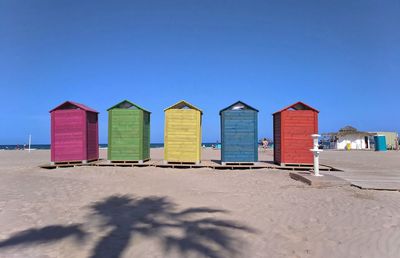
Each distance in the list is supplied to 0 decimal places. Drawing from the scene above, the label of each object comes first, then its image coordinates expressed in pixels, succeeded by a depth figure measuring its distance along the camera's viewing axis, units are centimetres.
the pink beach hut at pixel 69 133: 1468
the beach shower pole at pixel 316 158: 1036
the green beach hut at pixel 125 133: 1457
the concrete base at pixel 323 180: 919
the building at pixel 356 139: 4018
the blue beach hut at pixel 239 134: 1423
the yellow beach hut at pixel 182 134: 1429
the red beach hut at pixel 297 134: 1415
